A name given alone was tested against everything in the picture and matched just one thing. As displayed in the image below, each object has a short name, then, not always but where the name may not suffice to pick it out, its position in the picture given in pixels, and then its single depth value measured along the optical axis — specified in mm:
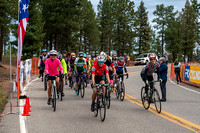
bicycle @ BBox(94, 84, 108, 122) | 7571
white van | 46969
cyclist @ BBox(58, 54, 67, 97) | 12377
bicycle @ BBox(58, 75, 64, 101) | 11633
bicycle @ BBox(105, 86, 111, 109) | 9812
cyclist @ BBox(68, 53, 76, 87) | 15251
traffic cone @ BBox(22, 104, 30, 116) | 8164
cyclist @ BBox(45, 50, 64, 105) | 9937
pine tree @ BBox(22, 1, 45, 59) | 35556
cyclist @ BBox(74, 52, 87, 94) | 12820
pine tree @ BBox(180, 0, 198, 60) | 70350
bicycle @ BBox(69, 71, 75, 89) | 15619
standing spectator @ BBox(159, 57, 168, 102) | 11500
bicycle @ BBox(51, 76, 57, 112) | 9133
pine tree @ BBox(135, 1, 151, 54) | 70812
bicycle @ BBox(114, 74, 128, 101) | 11641
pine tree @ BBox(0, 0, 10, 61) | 37047
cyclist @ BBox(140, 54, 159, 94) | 9500
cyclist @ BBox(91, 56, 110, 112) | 8312
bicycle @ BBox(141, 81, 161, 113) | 8973
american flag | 9305
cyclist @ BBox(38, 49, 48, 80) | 15680
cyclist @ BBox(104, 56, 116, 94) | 12067
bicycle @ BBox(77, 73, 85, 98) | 12390
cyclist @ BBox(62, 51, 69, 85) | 15027
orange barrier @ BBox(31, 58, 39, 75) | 26103
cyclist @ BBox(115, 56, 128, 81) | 12788
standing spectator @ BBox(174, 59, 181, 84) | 20197
